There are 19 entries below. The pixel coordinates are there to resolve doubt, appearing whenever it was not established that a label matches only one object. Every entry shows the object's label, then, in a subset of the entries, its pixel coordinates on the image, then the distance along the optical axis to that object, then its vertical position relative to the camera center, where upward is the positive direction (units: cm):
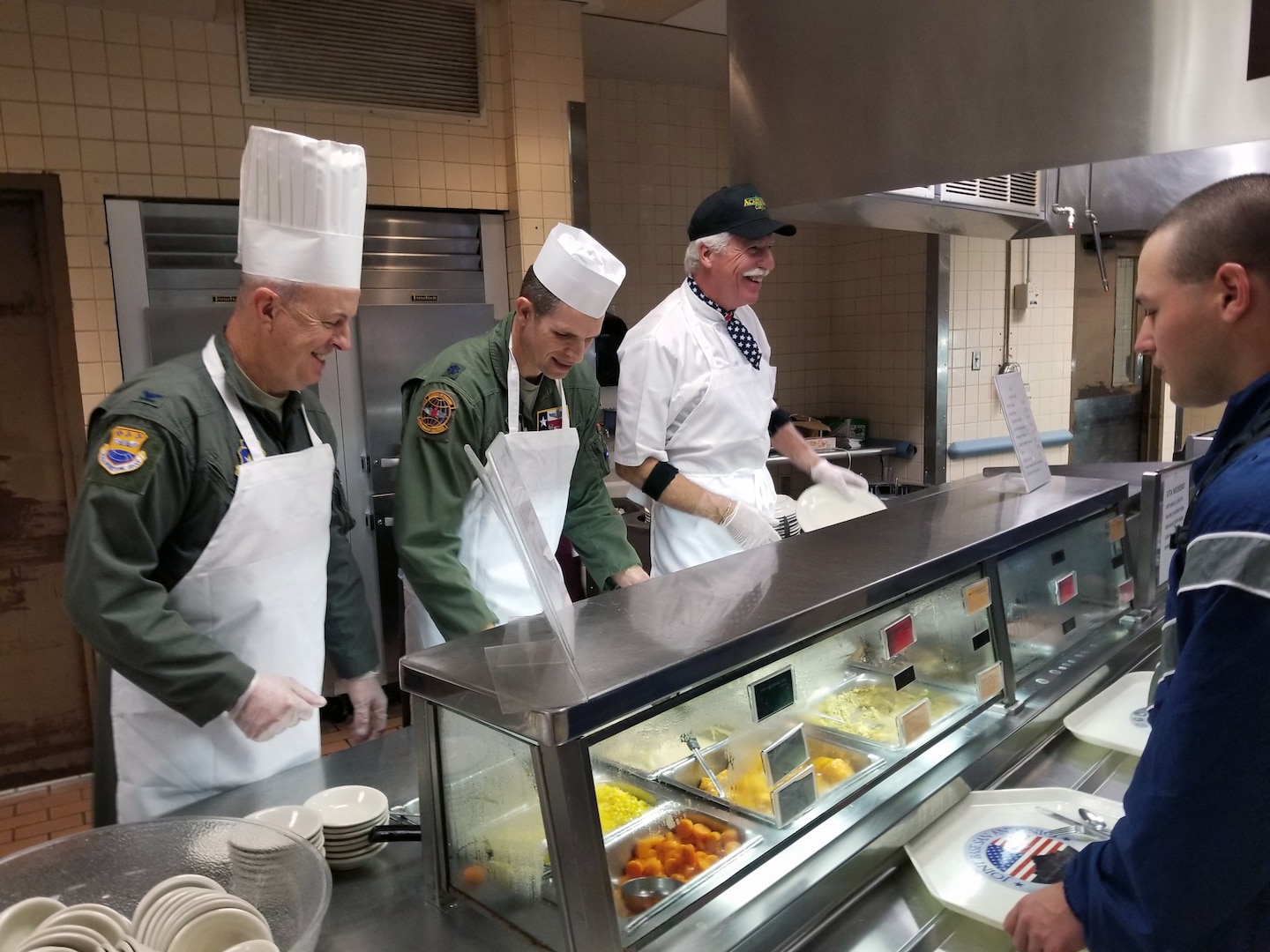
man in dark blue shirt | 91 -34
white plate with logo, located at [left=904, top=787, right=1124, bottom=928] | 123 -75
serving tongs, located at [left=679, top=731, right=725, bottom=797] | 139 -62
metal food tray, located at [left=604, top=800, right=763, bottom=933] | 111 -69
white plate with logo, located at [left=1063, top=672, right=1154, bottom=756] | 168 -74
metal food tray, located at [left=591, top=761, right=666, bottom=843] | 139 -67
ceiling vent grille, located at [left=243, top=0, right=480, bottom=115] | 369 +132
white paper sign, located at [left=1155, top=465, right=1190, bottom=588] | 233 -44
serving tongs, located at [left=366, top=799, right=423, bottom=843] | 126 -66
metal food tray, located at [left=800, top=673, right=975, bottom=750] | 156 -66
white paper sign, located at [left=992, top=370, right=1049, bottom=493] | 218 -21
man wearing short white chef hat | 191 -21
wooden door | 346 -48
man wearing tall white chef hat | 144 -28
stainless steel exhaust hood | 166 +51
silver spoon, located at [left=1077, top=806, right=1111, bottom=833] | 140 -75
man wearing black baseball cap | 252 -15
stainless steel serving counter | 111 -71
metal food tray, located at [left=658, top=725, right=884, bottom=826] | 138 -68
